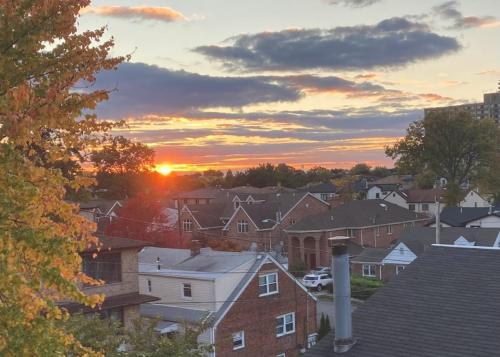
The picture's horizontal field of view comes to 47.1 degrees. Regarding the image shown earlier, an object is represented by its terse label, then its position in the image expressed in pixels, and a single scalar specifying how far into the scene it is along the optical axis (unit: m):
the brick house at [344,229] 56.66
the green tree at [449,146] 69.25
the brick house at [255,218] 63.16
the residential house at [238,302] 26.67
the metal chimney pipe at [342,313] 12.08
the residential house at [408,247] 45.41
